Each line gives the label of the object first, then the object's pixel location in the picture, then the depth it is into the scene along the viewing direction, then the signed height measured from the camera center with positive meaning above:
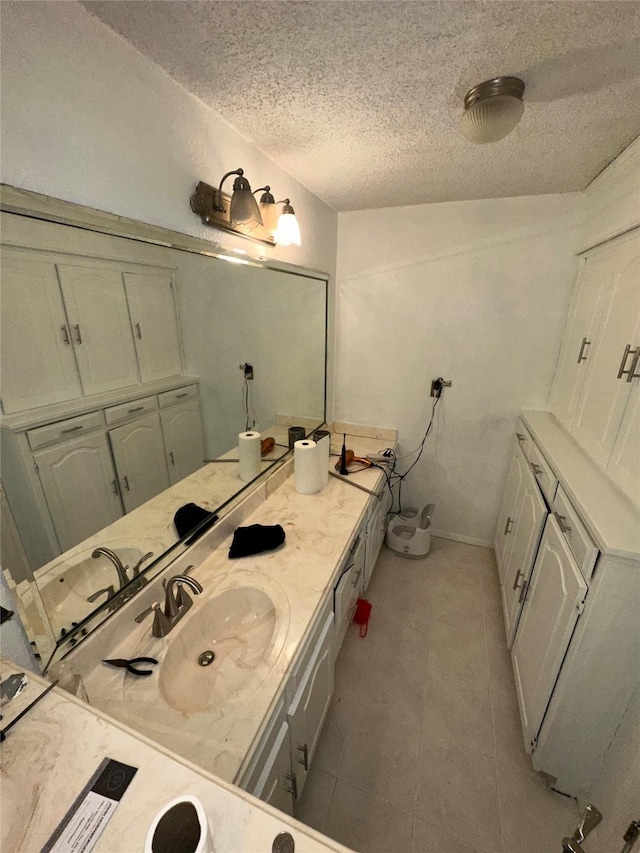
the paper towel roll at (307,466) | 1.59 -0.66
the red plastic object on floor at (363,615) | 1.82 -1.52
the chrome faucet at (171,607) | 0.90 -0.79
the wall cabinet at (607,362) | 1.14 -0.13
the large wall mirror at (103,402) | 0.71 -0.22
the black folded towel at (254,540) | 1.25 -0.79
